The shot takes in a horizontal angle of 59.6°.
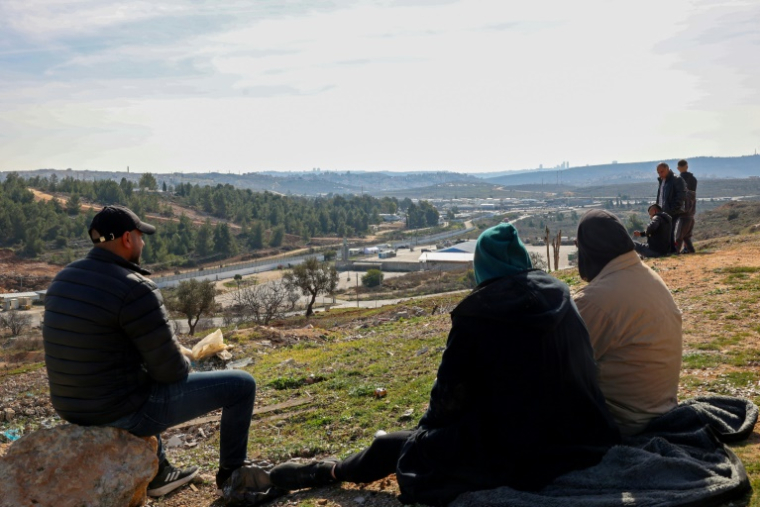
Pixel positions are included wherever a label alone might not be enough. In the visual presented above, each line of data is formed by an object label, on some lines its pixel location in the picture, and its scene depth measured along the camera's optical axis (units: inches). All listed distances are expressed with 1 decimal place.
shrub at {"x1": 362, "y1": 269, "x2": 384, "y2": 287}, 2792.8
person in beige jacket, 151.3
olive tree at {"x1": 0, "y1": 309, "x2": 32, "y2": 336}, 1838.1
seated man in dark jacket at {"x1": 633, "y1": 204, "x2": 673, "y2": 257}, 563.2
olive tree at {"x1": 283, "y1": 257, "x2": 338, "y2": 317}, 1817.2
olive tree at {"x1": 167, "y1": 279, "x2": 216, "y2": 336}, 1529.3
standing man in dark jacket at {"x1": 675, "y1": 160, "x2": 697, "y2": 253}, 590.7
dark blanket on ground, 123.8
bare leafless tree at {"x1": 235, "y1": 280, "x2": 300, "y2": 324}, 1658.5
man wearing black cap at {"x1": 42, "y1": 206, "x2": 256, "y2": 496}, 149.2
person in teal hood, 130.0
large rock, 155.3
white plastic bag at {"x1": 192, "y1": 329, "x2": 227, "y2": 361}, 234.5
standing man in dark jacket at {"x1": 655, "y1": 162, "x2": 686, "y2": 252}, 563.8
